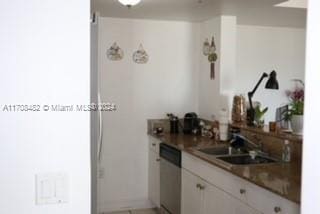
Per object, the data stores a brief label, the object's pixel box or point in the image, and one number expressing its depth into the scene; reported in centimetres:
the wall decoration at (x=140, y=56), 437
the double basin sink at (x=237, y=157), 298
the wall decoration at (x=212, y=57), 418
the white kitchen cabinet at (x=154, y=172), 413
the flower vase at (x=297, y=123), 279
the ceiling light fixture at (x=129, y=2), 269
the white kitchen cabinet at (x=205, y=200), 247
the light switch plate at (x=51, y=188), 119
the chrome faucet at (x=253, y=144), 316
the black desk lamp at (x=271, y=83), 328
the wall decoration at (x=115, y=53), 427
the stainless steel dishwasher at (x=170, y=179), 355
